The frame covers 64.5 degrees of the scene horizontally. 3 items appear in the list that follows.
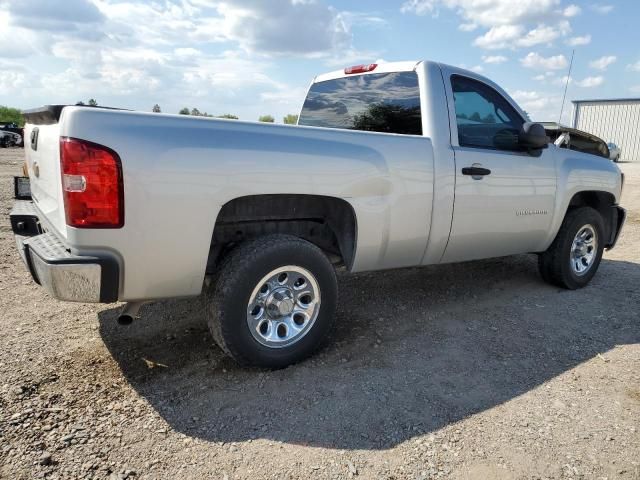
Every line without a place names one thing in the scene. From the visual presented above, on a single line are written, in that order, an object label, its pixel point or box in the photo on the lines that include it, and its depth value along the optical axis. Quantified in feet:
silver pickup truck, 8.23
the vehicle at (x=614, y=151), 78.76
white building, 100.22
